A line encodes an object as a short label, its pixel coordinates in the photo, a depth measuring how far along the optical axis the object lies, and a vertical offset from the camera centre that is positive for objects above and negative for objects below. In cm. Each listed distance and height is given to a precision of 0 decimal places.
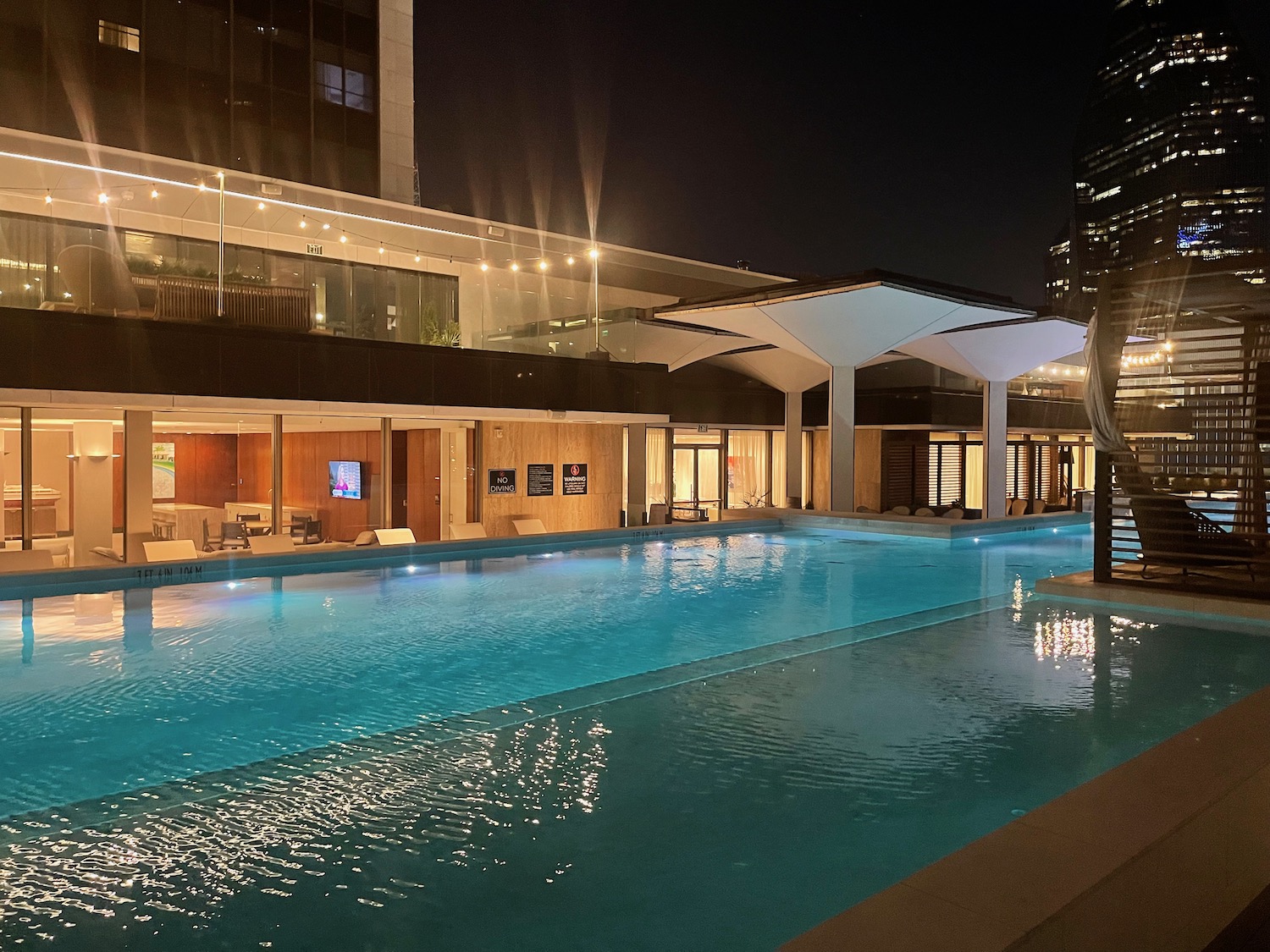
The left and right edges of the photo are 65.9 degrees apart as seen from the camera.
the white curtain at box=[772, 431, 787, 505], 2420 +9
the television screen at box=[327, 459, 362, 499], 1588 -16
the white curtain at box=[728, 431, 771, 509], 2373 +1
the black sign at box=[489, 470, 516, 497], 1753 -24
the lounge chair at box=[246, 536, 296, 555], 1334 -104
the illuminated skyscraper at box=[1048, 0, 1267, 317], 13275 +4786
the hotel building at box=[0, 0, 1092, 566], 1265 +214
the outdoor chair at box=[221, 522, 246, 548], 1402 -95
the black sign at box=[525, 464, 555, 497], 1816 -22
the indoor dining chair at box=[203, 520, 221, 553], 1434 -107
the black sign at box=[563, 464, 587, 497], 1872 -21
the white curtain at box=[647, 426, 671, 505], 2139 +4
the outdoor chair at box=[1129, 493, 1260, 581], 927 -66
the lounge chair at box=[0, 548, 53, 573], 1138 -107
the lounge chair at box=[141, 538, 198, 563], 1230 -103
